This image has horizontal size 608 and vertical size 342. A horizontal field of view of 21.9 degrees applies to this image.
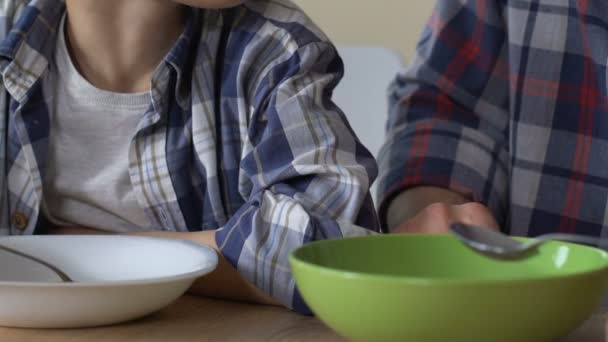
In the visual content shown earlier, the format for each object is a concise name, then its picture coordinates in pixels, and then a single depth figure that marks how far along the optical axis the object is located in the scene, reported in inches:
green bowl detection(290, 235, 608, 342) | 36.4
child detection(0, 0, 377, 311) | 53.2
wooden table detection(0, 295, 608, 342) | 43.1
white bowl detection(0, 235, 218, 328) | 42.4
